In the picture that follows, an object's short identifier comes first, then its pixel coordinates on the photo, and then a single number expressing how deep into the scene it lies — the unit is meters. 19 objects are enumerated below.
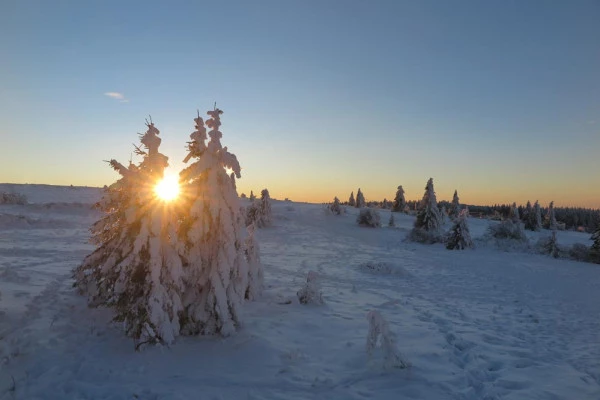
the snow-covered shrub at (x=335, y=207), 54.47
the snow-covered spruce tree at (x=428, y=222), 36.19
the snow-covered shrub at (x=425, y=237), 35.91
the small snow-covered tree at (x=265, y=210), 40.16
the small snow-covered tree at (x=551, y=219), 60.41
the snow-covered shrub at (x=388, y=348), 7.32
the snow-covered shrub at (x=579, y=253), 27.80
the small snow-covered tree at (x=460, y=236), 31.67
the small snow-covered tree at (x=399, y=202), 69.09
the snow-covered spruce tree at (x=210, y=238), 8.75
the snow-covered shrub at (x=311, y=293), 12.38
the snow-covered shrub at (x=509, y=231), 33.88
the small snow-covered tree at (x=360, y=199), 75.31
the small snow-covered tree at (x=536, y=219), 56.47
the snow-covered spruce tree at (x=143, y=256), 7.98
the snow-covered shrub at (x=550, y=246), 28.88
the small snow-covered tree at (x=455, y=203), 68.11
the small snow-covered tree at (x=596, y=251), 27.11
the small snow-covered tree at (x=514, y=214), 48.90
